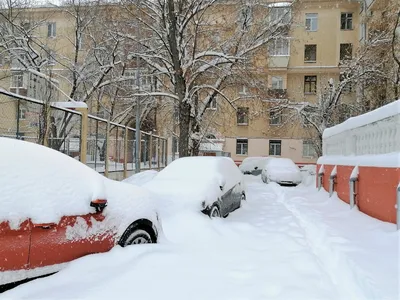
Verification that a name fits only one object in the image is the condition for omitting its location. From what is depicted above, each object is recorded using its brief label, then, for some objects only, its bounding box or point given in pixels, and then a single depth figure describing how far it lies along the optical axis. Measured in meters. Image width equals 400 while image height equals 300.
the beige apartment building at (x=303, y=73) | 35.94
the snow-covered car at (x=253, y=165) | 26.52
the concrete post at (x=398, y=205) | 5.38
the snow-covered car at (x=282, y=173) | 18.09
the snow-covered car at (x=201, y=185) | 6.82
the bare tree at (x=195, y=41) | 15.41
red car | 2.99
